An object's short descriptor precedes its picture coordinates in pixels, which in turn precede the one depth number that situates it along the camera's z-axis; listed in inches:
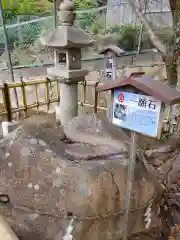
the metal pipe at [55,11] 266.6
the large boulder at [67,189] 75.8
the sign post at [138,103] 56.7
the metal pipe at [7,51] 218.7
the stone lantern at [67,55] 150.4
